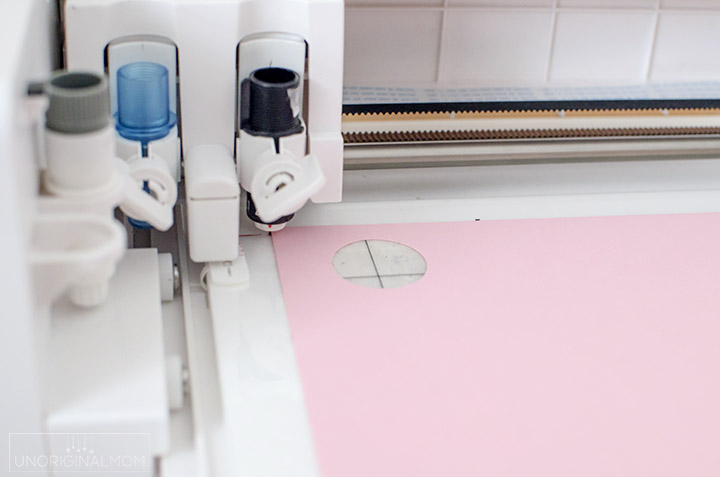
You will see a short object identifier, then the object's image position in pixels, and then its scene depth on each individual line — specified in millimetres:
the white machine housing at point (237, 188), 352
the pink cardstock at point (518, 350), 362
